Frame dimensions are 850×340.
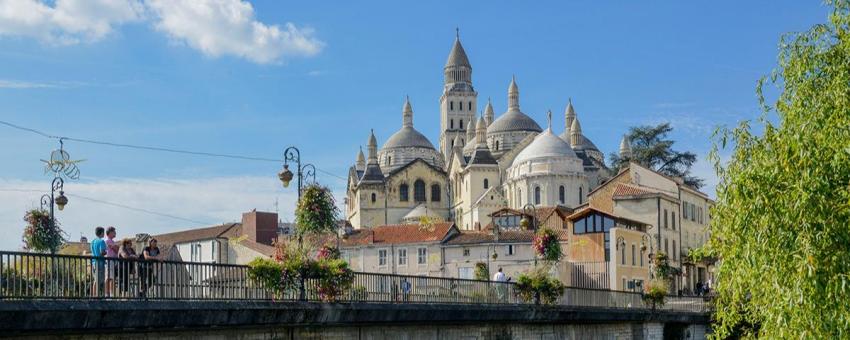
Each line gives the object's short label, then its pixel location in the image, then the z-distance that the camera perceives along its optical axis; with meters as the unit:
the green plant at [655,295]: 44.97
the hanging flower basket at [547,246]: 44.78
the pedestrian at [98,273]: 19.62
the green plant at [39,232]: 34.72
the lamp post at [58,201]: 34.59
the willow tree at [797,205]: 20.73
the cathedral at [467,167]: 135.88
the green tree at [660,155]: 131.50
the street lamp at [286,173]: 32.47
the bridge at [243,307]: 18.27
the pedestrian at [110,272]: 20.27
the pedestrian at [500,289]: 33.84
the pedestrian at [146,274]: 20.58
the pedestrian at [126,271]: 20.57
